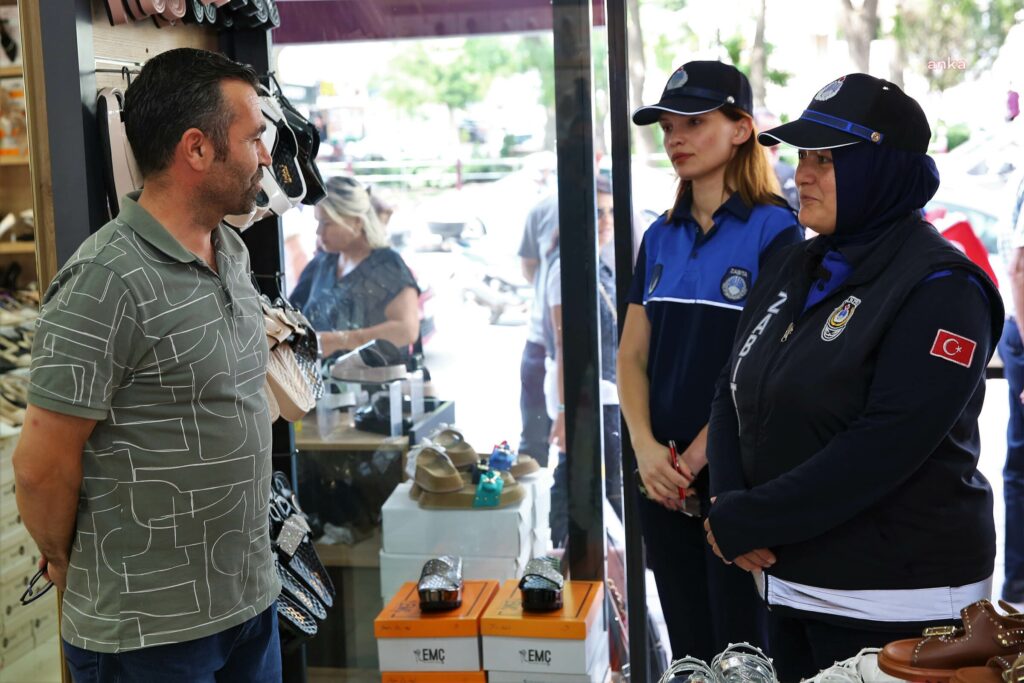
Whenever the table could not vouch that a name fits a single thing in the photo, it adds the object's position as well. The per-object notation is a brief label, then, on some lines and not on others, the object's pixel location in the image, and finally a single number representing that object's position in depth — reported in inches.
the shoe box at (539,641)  111.1
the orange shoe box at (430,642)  112.7
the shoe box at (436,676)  113.3
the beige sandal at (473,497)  125.7
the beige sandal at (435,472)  126.5
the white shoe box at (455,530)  125.7
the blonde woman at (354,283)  128.9
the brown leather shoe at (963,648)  52.4
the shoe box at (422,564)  126.1
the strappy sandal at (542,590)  113.2
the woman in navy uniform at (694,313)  100.1
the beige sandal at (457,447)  127.0
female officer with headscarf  70.9
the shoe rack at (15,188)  127.8
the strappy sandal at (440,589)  114.1
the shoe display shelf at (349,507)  131.0
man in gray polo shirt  66.9
